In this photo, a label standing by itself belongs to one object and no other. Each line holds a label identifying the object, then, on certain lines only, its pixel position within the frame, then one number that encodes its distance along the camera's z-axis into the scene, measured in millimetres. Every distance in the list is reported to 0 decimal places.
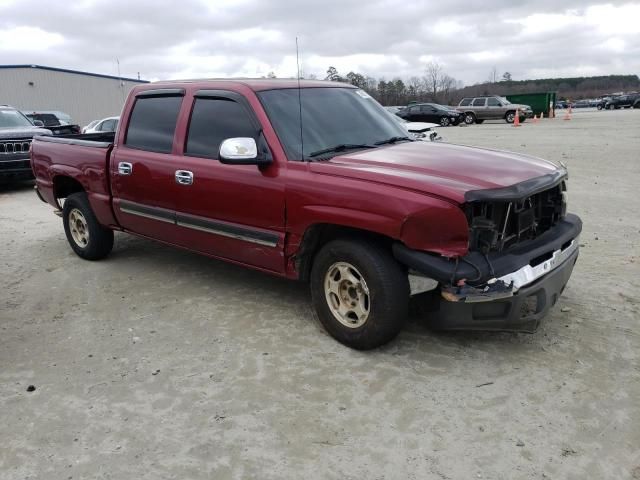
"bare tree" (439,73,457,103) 87062
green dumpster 39375
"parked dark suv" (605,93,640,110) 52281
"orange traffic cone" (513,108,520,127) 29766
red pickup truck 3316
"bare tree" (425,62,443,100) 85412
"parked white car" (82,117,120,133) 15980
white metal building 37531
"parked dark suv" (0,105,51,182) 11172
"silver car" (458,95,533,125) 33438
